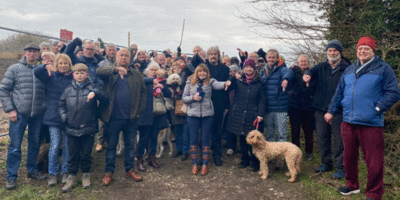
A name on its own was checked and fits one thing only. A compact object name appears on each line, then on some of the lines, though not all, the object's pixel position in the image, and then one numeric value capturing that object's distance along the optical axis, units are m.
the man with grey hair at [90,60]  4.96
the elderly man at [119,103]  4.21
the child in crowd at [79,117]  3.95
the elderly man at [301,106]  5.13
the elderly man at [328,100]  4.30
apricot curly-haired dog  4.41
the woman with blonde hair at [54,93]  4.11
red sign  7.29
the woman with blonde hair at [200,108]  4.82
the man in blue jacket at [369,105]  3.34
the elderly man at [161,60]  6.74
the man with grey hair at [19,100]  4.01
